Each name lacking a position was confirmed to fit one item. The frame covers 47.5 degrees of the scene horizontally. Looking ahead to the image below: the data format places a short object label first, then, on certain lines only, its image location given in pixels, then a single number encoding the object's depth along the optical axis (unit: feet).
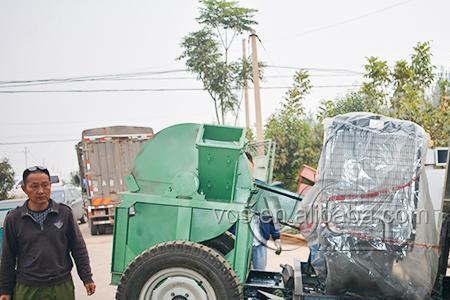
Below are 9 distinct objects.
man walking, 11.84
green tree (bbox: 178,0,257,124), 70.85
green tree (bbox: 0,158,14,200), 111.55
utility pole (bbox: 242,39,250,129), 72.35
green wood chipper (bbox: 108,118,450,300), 12.89
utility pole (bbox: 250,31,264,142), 58.65
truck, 50.37
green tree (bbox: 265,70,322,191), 58.49
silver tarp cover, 12.79
